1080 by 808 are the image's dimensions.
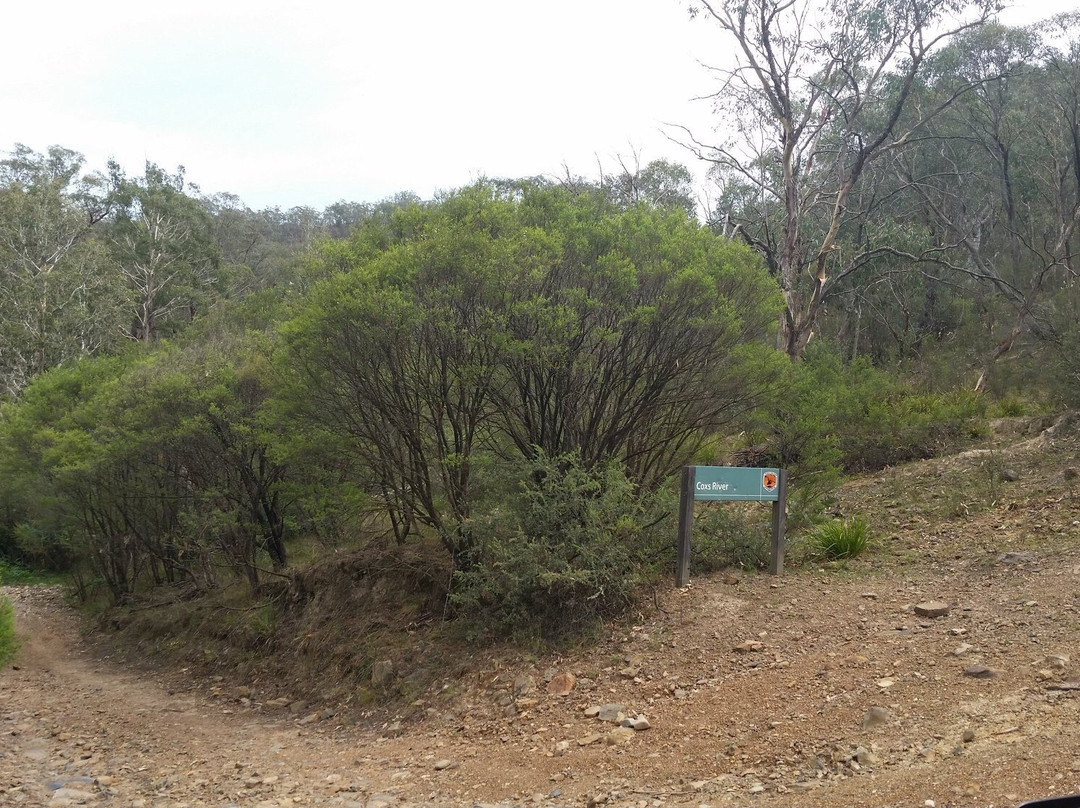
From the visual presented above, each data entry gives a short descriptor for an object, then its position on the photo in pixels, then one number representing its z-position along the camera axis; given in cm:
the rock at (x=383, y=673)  1007
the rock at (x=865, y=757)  546
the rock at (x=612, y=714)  721
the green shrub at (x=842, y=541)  988
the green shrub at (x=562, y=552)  888
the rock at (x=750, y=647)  771
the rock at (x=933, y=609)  758
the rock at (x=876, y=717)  591
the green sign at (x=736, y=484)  891
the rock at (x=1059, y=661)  611
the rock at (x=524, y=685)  826
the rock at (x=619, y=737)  677
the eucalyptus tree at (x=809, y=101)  1827
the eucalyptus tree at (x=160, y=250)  3822
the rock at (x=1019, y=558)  865
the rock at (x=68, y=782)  853
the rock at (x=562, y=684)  799
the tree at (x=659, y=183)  2378
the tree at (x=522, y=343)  995
